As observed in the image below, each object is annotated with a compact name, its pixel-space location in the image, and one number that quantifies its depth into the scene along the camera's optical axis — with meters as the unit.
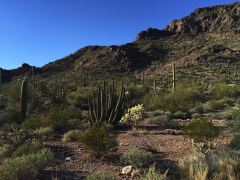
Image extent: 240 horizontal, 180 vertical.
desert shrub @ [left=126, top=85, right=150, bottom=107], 13.30
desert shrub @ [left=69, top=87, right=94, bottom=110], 13.65
